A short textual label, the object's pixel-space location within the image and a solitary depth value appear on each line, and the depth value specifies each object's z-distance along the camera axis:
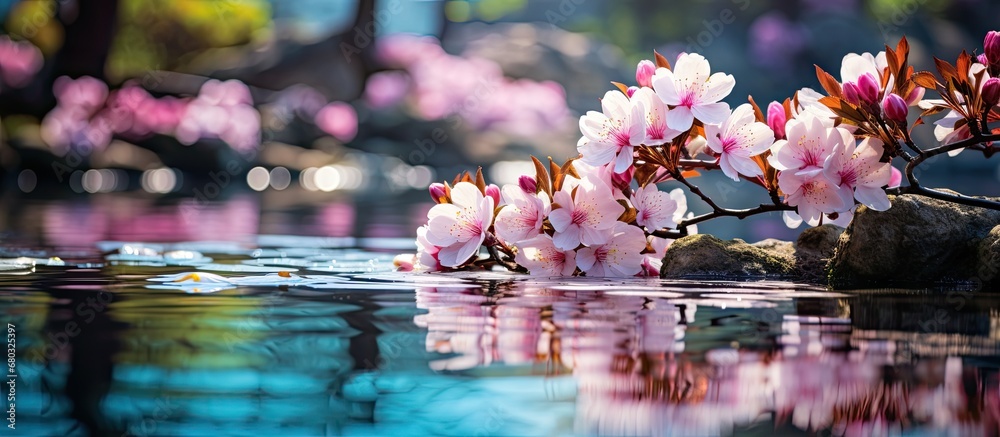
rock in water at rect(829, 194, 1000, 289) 3.60
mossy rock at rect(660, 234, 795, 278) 3.90
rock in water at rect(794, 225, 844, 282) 3.96
